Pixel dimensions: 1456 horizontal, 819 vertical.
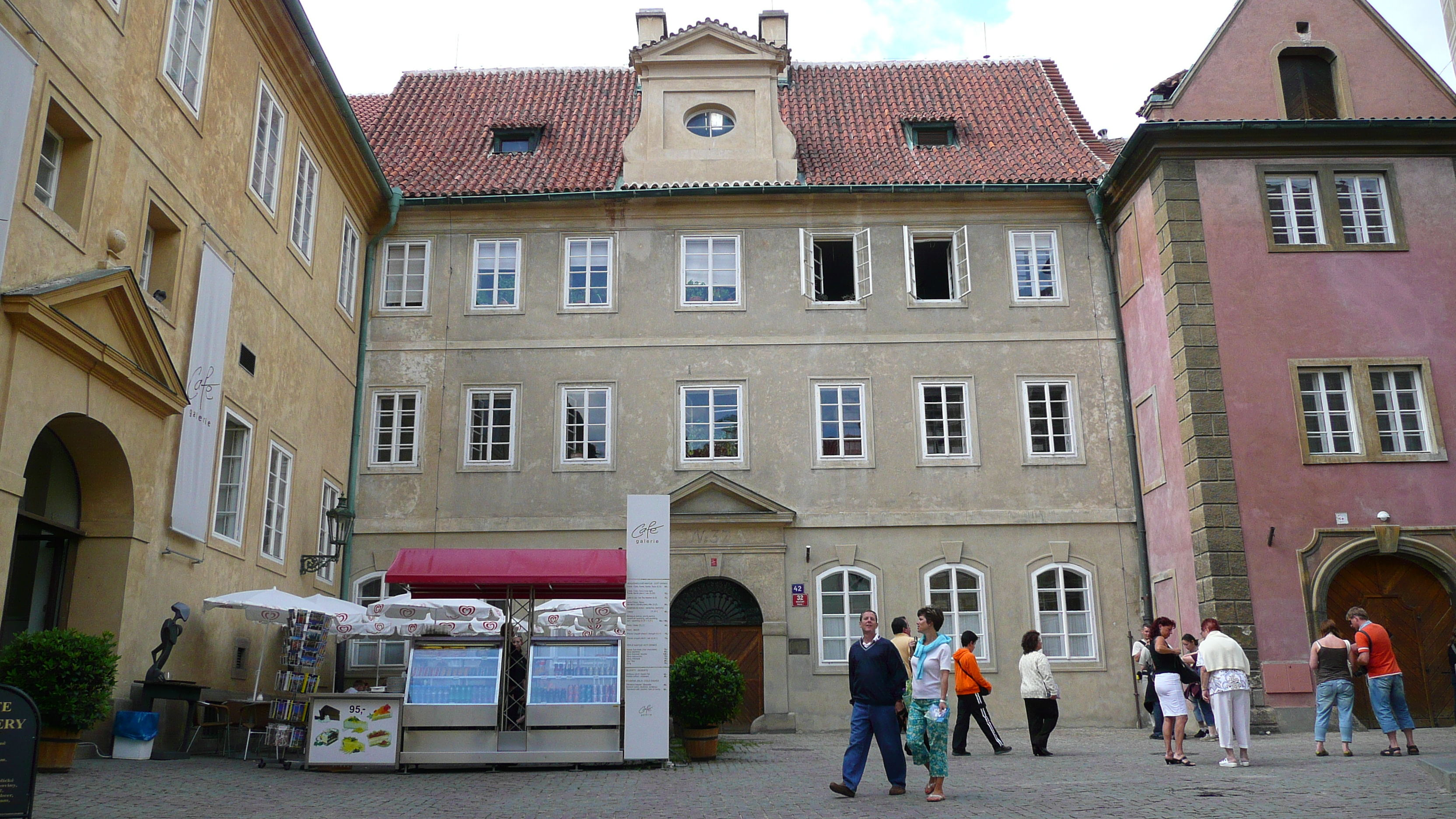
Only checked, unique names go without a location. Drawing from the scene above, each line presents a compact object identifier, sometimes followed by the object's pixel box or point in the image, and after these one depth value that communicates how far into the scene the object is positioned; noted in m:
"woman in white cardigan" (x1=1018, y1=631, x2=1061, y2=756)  14.51
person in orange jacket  14.73
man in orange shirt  13.16
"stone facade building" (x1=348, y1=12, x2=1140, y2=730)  20.62
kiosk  13.10
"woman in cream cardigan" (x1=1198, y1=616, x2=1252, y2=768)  12.30
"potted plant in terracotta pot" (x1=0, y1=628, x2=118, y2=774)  10.98
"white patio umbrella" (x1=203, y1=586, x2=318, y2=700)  15.11
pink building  17.92
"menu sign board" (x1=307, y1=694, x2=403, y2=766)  12.96
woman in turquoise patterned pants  10.59
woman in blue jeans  13.05
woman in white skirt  12.56
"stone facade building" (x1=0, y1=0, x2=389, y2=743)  11.82
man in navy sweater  10.27
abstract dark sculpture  13.66
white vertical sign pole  13.09
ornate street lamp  18.77
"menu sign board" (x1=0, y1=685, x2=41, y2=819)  7.92
